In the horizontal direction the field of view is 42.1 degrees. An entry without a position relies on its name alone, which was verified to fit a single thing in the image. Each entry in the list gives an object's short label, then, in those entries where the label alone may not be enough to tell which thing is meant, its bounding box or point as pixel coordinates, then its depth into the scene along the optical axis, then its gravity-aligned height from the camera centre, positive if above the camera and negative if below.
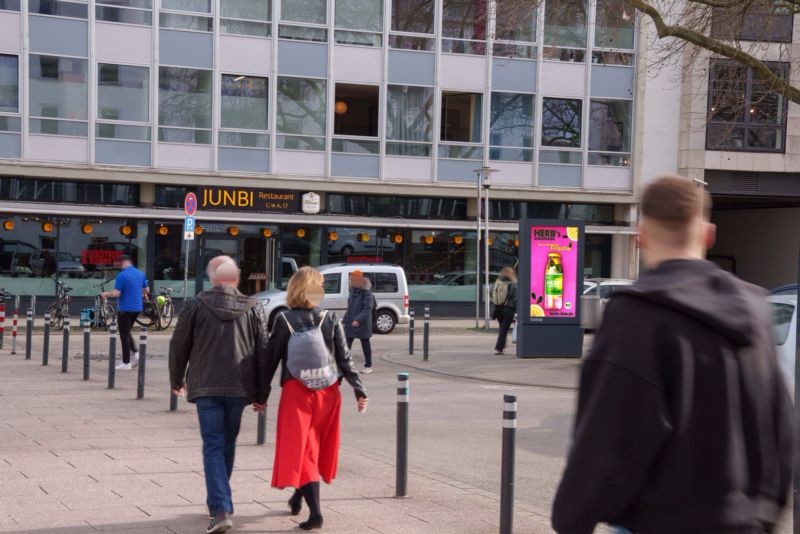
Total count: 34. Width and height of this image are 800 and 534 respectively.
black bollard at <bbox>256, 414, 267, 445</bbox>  10.12 -1.83
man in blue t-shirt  16.50 -0.91
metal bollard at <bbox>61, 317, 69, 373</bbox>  16.50 -1.89
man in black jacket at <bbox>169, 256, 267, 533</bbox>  6.68 -0.79
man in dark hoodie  2.77 -0.45
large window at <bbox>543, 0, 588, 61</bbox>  34.66 +7.25
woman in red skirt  6.70 -1.07
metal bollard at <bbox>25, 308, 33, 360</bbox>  17.95 -1.67
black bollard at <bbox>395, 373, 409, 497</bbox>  7.78 -1.46
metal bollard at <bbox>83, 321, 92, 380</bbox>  14.91 -1.56
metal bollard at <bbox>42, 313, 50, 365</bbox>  17.34 -1.79
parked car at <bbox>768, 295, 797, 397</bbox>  8.98 -0.61
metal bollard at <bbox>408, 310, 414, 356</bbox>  21.57 -1.83
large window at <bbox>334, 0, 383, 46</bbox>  33.19 +7.25
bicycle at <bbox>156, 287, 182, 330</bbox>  27.09 -1.75
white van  27.66 -1.09
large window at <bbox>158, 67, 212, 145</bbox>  31.27 +4.20
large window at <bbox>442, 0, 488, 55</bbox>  34.22 +7.41
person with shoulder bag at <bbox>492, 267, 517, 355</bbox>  21.48 -1.07
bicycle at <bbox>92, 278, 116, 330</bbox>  26.36 -1.81
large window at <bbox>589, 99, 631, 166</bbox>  35.66 +4.23
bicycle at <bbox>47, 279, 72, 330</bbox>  26.39 -1.78
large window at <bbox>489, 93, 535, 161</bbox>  34.72 +4.19
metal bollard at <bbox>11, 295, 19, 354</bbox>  19.52 -1.91
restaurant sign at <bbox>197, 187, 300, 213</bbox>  31.92 +1.42
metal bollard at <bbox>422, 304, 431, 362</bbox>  20.08 -1.73
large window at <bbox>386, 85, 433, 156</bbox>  33.72 +4.21
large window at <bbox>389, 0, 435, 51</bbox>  33.75 +7.34
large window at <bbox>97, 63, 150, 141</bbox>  30.62 +4.17
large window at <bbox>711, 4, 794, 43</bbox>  15.89 +3.85
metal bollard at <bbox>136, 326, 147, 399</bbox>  12.99 -1.45
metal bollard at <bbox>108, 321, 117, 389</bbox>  14.05 -1.57
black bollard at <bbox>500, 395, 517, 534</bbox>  6.38 -1.34
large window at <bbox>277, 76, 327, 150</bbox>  32.56 +4.21
